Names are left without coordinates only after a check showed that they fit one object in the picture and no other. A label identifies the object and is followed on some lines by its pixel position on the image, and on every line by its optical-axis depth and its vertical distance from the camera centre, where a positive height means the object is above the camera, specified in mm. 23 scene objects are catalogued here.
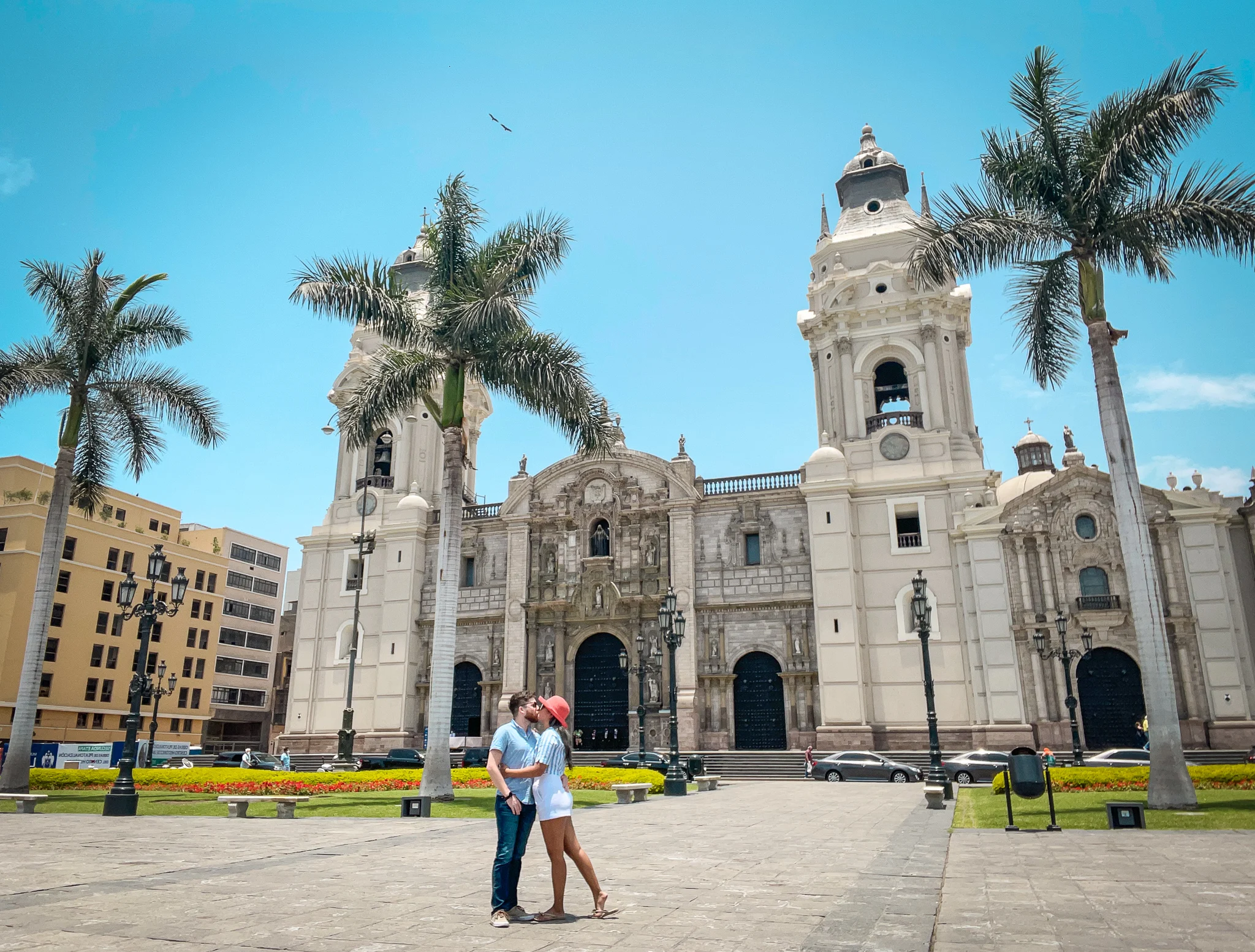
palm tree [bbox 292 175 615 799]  21516 +8903
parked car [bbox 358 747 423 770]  35750 -1445
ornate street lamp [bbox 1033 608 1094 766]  29312 +2222
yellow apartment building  49844 +6136
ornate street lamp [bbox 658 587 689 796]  23719 +2209
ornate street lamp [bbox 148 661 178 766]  37062 +1243
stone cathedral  34031 +5990
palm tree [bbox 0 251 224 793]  24672 +9272
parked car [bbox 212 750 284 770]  38469 -1562
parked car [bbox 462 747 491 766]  35844 -1297
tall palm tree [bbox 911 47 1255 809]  17359 +9955
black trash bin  12594 -771
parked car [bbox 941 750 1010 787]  29516 -1567
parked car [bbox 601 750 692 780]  32981 -1452
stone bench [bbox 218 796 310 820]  16219 -1419
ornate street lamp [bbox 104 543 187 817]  17031 +574
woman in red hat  7113 -680
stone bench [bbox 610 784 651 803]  21125 -1615
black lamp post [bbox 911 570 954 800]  21328 +934
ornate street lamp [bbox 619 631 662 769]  31516 +2282
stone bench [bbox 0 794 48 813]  17484 -1424
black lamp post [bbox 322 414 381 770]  33088 +2768
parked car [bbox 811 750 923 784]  31281 -1668
